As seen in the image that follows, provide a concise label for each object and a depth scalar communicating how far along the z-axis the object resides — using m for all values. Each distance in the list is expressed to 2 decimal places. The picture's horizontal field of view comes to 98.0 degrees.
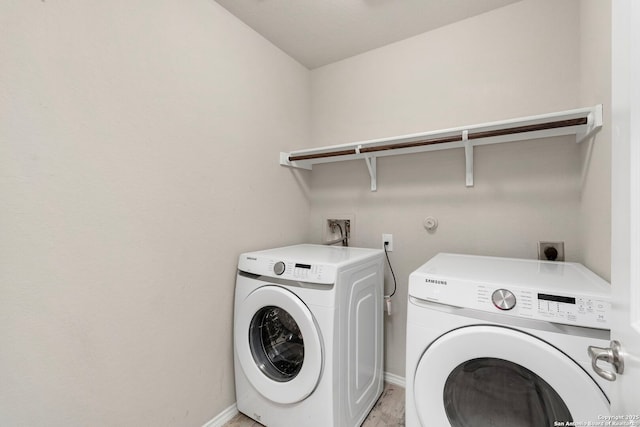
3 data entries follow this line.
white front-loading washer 1.27
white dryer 0.80
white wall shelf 1.20
